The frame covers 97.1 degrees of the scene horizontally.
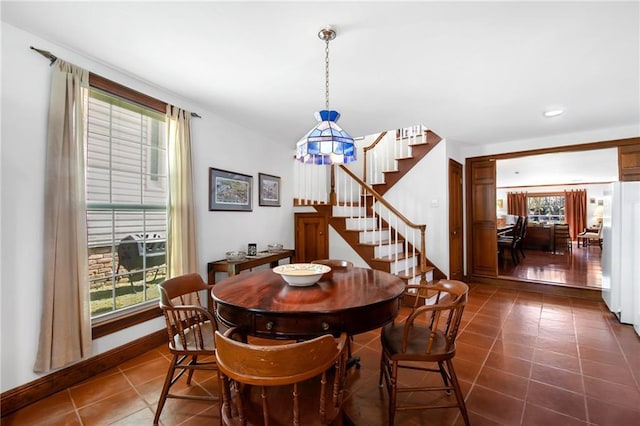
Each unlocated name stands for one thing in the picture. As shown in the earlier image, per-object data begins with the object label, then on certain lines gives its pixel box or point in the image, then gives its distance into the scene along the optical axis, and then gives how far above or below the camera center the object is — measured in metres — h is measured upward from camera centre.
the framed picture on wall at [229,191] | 3.34 +0.28
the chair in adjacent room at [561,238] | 8.12 -0.77
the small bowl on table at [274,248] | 4.04 -0.51
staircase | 4.18 -0.02
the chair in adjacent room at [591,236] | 8.97 -0.82
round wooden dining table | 1.42 -0.49
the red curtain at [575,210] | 10.74 +0.04
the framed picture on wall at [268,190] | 4.14 +0.35
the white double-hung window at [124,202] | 2.34 +0.11
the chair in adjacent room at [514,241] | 6.44 -0.69
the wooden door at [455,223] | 4.57 -0.19
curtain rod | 1.95 +1.12
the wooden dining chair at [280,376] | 0.99 -0.60
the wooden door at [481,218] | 4.93 -0.12
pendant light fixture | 1.89 +0.49
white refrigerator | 3.08 -0.46
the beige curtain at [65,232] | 1.96 -0.13
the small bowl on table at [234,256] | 3.28 -0.51
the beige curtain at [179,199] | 2.82 +0.14
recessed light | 3.31 +1.18
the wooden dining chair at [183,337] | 1.72 -0.82
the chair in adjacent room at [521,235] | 6.90 -0.60
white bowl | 1.83 -0.41
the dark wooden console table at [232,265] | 3.14 -0.60
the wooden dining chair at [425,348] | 1.64 -0.84
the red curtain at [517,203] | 11.81 +0.36
